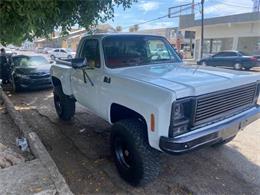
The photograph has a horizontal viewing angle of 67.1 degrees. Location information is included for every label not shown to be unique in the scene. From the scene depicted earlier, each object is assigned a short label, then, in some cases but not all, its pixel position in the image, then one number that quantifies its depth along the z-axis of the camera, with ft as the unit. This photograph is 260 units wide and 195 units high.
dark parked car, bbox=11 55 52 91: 25.99
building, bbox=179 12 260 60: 56.88
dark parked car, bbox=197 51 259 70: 44.80
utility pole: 58.86
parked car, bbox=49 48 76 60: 92.10
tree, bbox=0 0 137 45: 9.11
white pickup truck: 7.21
